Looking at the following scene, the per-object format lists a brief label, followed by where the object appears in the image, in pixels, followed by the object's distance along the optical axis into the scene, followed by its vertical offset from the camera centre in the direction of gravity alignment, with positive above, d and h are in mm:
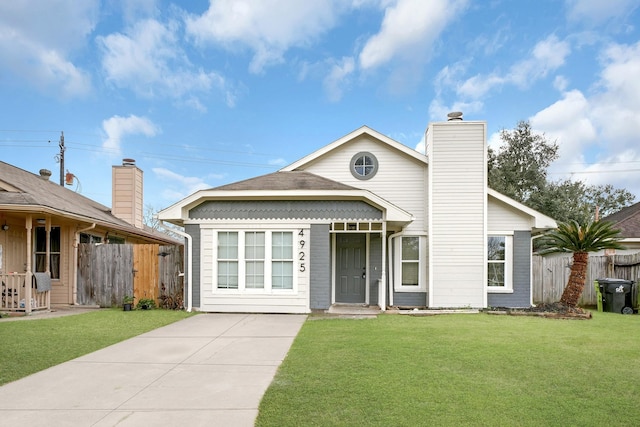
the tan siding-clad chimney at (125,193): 17484 +1763
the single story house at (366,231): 10758 +91
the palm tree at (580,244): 11266 -235
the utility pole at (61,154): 26203 +5121
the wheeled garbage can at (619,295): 11820 -1734
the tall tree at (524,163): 27219 +4868
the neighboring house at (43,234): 10562 +3
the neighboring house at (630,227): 15789 +349
